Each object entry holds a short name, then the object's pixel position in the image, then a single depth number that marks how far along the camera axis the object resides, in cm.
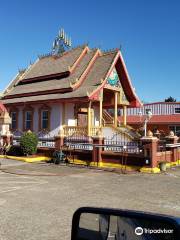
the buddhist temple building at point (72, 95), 1771
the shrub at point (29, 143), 1693
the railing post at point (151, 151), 1262
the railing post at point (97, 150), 1436
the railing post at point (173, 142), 1527
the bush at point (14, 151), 1808
